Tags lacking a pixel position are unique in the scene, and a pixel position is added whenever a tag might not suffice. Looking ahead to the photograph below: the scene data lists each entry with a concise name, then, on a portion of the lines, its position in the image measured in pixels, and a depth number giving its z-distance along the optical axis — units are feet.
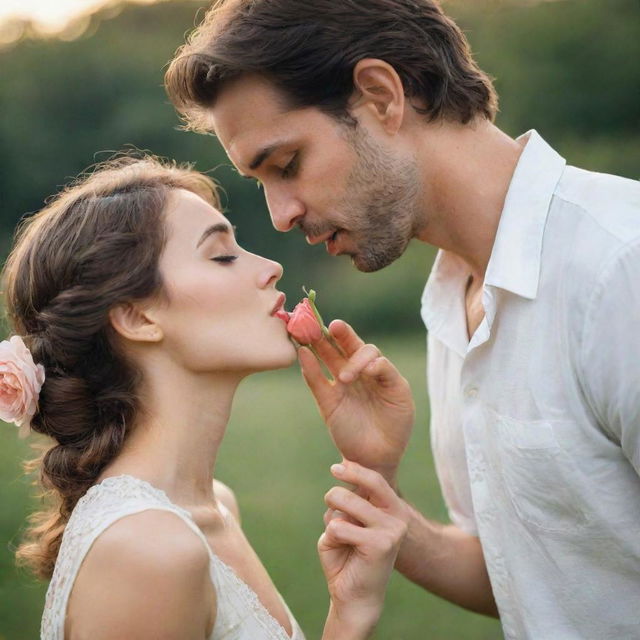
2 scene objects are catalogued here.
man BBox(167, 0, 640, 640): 8.09
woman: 7.91
